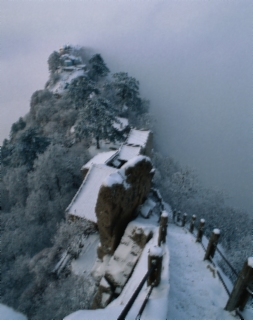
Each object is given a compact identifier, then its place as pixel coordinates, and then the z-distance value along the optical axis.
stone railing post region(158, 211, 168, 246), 9.14
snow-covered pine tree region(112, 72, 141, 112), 34.50
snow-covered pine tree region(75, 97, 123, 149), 25.86
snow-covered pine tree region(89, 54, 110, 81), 43.84
